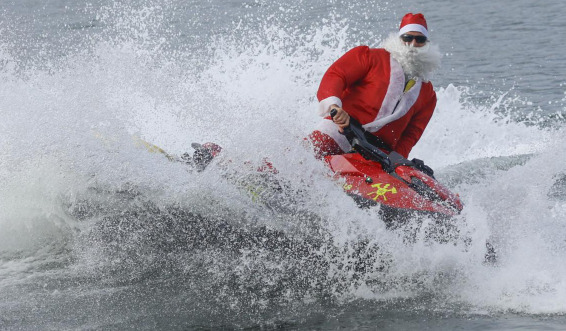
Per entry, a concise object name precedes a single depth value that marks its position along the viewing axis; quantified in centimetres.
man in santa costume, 1159
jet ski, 1017
